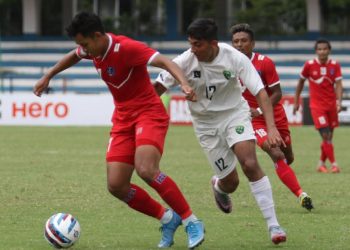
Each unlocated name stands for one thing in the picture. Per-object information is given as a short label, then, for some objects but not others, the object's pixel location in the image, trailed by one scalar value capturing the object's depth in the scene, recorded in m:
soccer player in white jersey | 16.95
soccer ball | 16.48
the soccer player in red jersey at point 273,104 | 21.39
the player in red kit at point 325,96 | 32.19
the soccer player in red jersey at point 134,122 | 16.36
